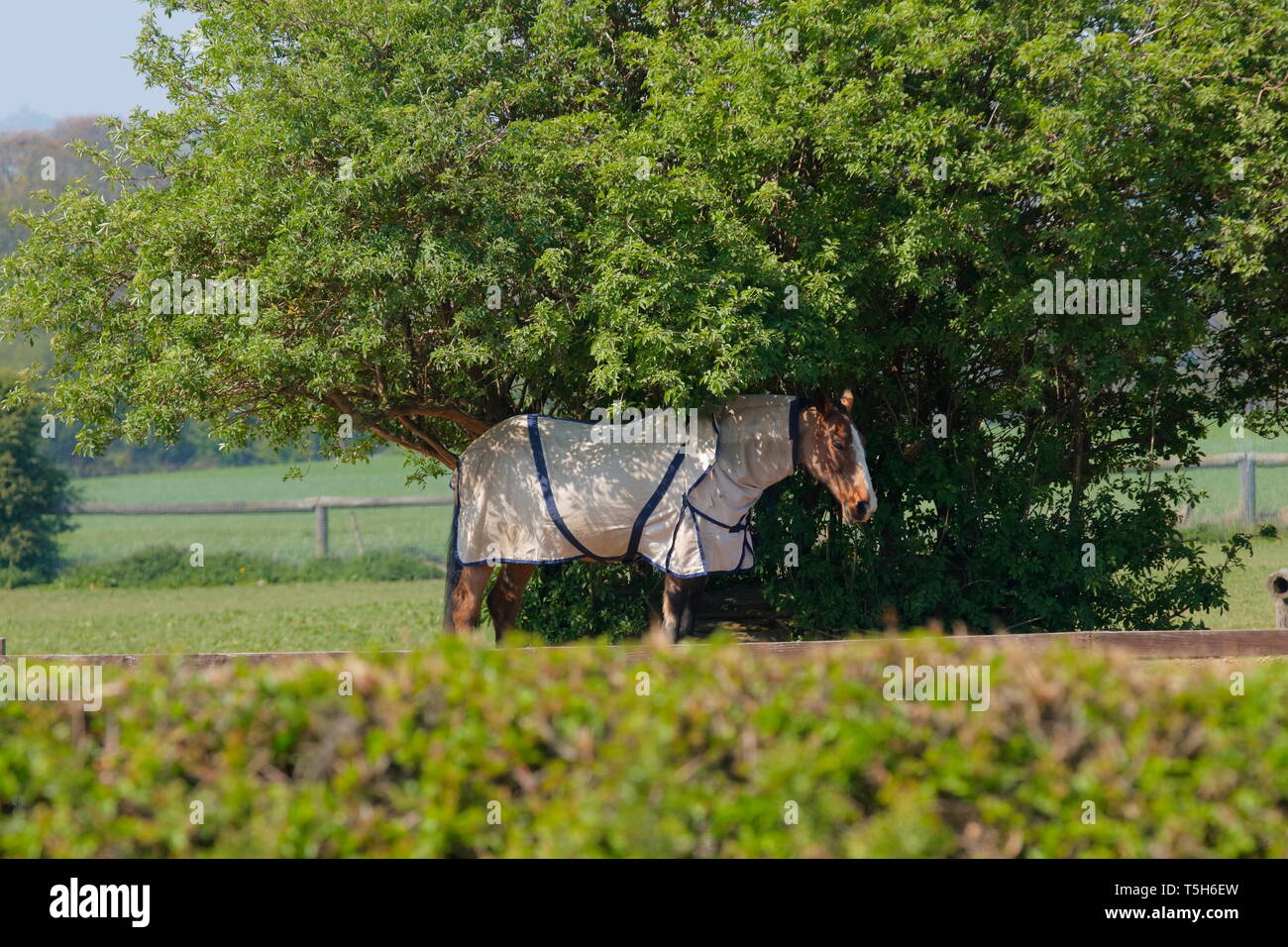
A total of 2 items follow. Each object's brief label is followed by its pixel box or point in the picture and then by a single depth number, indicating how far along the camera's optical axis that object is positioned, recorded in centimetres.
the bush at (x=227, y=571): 2256
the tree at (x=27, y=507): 2341
